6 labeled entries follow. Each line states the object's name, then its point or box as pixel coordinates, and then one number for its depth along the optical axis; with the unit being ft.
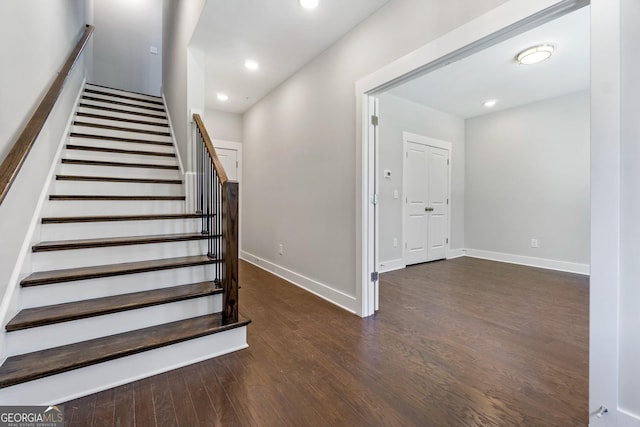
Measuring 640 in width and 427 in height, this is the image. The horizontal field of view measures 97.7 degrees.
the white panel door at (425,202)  14.62
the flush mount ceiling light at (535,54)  9.02
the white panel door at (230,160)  16.01
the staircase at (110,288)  4.84
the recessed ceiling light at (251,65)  10.36
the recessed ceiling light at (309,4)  7.22
